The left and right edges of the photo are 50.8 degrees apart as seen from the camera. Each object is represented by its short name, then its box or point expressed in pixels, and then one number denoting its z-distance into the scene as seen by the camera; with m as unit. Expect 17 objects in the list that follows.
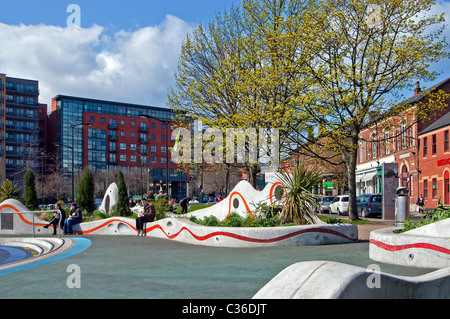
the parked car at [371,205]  32.16
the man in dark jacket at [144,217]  18.31
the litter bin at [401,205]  15.20
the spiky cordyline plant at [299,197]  13.98
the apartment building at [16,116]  92.76
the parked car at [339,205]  38.47
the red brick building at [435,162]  39.06
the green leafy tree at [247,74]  23.73
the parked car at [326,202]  43.28
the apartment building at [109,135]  102.81
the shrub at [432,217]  9.81
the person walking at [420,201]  38.99
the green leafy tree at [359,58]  21.48
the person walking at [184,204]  25.39
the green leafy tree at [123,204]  23.64
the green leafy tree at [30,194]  28.15
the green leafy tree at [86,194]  28.97
